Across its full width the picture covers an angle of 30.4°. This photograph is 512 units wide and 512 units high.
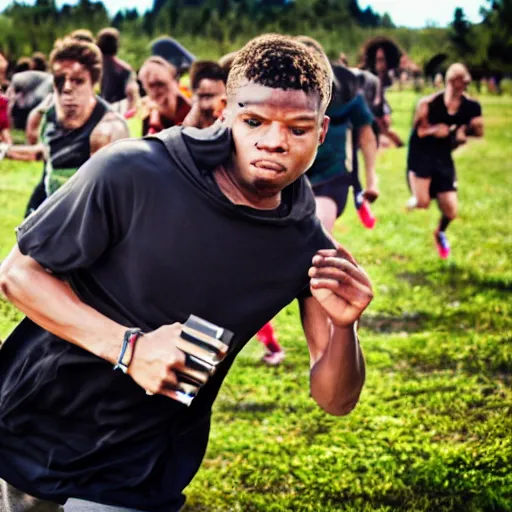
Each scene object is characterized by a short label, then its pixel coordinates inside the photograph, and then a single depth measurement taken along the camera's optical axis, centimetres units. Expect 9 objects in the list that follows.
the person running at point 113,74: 995
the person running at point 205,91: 578
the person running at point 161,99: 669
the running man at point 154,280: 205
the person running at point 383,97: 1164
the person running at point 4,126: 693
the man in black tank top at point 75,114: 575
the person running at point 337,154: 638
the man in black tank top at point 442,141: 917
